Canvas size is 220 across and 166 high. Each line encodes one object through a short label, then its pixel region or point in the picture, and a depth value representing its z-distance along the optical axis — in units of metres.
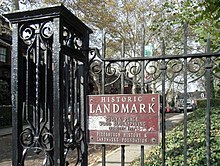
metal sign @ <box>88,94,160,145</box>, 2.48
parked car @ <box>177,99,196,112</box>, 40.13
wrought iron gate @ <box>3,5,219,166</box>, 2.46
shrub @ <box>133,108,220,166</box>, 4.01
